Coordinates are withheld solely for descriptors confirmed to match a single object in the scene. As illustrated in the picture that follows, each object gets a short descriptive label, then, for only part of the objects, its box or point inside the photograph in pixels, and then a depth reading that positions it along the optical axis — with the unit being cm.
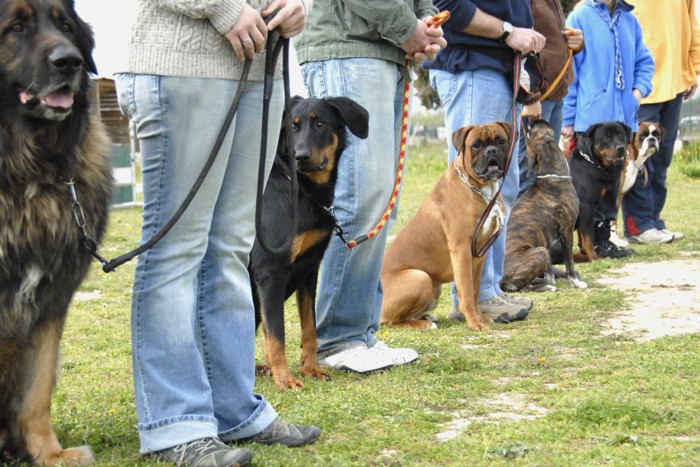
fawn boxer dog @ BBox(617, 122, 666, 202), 942
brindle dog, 706
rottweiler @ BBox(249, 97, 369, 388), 408
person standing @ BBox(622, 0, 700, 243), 950
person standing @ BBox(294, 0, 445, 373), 414
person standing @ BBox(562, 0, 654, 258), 849
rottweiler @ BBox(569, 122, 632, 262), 864
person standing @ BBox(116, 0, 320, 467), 269
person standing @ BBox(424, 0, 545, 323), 531
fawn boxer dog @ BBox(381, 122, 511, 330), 566
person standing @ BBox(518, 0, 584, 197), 628
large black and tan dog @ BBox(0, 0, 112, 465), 252
